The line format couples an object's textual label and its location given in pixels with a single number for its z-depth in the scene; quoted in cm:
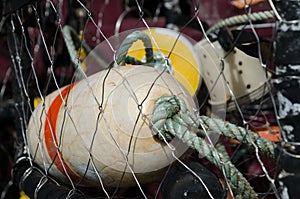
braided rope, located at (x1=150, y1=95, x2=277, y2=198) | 92
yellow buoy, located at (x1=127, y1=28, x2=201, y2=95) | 113
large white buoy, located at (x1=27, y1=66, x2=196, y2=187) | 95
